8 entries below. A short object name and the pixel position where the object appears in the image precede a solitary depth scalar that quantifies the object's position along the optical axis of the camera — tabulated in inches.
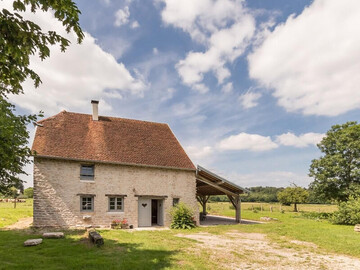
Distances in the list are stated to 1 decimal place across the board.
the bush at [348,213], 756.6
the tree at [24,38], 168.9
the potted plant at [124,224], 657.0
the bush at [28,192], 3093.0
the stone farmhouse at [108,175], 621.9
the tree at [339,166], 1000.9
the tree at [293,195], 1550.8
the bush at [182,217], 682.8
